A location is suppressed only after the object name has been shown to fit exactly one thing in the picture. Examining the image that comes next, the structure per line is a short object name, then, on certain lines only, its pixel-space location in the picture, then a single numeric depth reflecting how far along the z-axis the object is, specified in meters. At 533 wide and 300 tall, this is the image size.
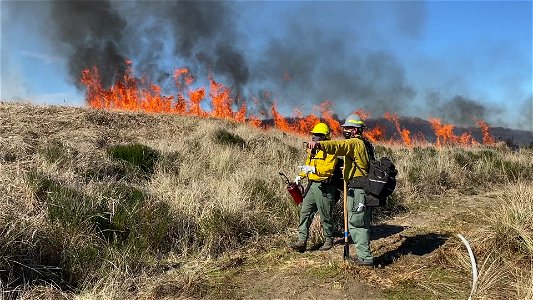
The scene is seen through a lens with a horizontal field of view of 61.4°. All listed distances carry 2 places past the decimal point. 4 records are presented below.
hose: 4.03
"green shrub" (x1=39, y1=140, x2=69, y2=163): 7.95
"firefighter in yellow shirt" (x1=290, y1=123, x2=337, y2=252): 5.89
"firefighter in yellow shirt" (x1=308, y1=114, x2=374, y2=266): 5.19
